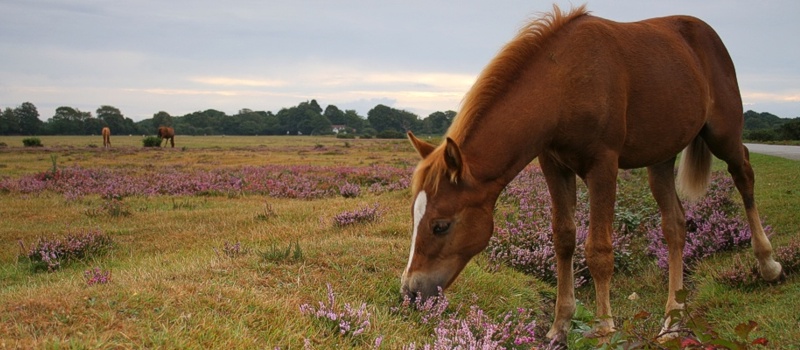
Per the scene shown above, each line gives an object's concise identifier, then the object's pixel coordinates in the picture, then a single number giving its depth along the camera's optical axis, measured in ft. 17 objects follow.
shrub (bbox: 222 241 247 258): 18.94
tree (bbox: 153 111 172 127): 440.04
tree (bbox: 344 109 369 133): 511.28
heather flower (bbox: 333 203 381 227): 27.17
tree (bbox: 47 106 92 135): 366.84
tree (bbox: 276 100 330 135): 474.90
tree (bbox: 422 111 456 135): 402.72
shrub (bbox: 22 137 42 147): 145.59
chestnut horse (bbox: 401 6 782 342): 13.17
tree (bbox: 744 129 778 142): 142.41
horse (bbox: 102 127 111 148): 151.51
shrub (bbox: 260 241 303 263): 17.39
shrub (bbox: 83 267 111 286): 14.62
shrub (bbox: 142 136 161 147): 151.72
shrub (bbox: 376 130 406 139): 295.28
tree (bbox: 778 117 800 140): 135.54
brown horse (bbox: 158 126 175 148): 165.37
